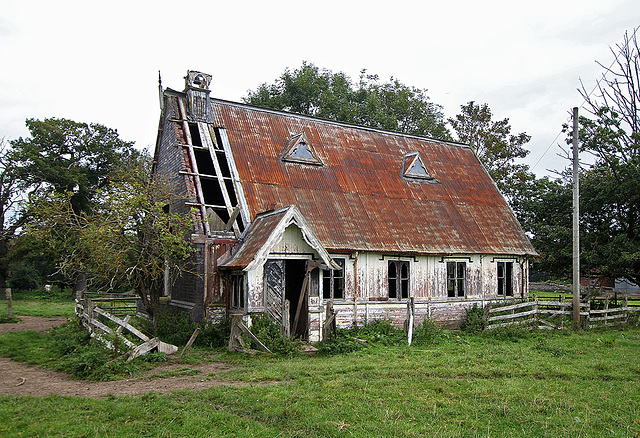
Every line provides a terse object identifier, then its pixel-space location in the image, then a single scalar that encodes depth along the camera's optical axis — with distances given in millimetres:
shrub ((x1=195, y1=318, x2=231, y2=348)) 15328
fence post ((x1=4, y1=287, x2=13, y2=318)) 23703
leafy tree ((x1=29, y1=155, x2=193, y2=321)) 14844
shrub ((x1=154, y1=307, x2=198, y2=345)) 15891
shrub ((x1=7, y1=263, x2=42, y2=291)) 42062
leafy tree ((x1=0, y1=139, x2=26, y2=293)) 37594
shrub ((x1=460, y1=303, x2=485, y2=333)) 19953
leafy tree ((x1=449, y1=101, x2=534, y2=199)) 38094
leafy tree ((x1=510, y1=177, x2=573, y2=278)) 26344
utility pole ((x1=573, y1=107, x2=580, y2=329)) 19922
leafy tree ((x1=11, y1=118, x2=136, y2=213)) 37719
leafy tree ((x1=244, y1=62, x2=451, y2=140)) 39406
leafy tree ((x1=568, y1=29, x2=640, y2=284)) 24172
